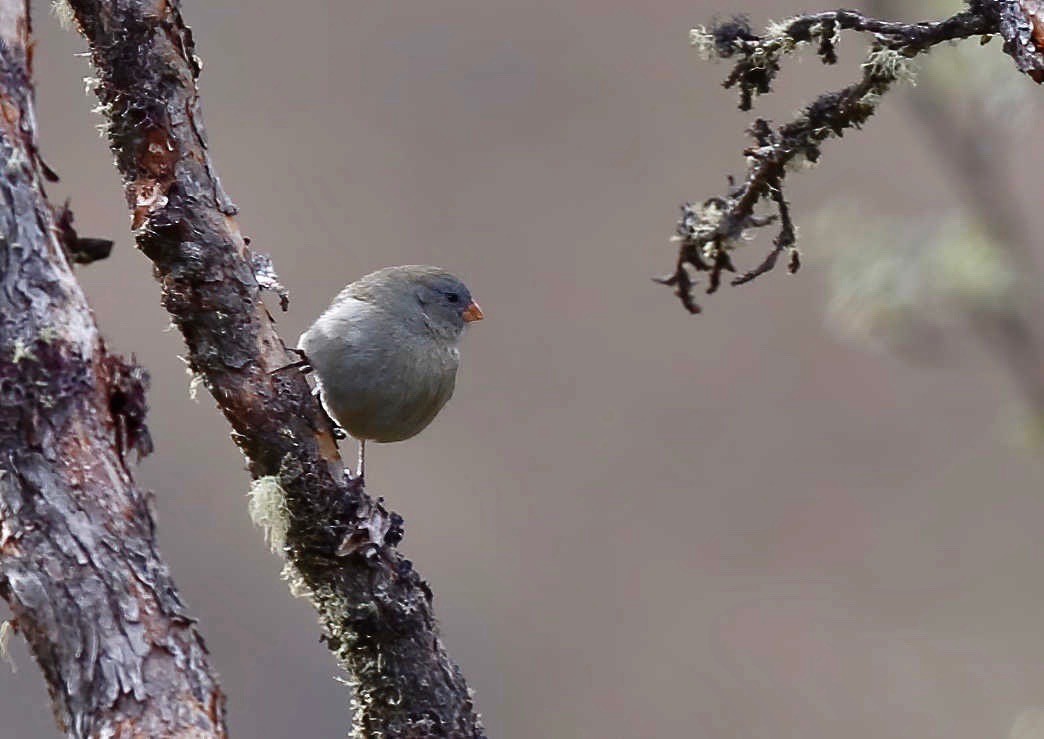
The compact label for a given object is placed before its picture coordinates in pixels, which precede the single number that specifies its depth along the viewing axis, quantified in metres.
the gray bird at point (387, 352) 6.16
